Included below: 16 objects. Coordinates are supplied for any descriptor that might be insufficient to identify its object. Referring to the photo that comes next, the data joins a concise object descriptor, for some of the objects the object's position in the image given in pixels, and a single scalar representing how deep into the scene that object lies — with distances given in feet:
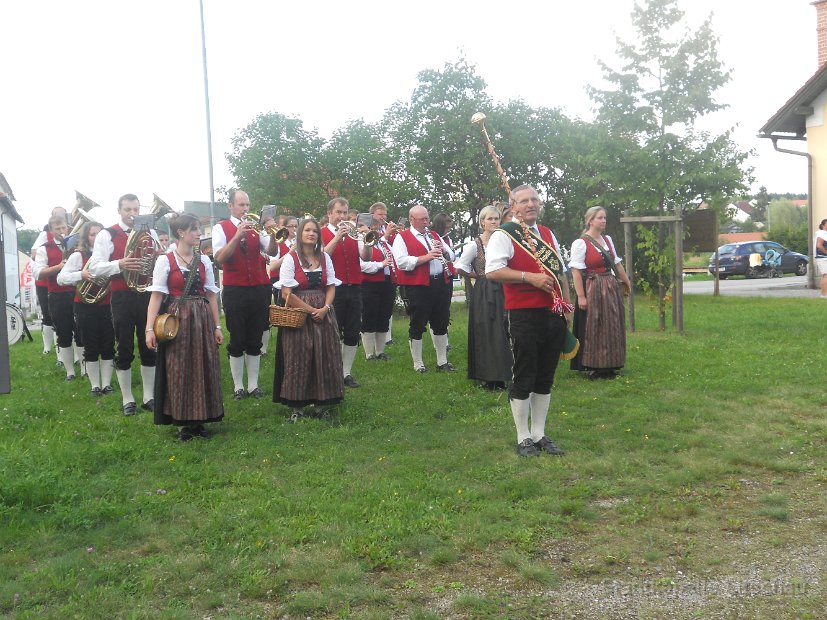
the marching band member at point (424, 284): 31.91
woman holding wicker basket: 23.15
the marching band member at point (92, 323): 27.81
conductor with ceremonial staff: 19.31
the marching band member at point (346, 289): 29.63
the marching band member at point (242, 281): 26.68
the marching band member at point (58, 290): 32.55
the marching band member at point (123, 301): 25.86
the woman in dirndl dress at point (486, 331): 27.35
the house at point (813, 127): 68.54
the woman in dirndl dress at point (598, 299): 28.81
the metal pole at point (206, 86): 64.13
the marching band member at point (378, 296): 34.83
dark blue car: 108.06
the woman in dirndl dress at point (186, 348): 21.77
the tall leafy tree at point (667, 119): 57.26
